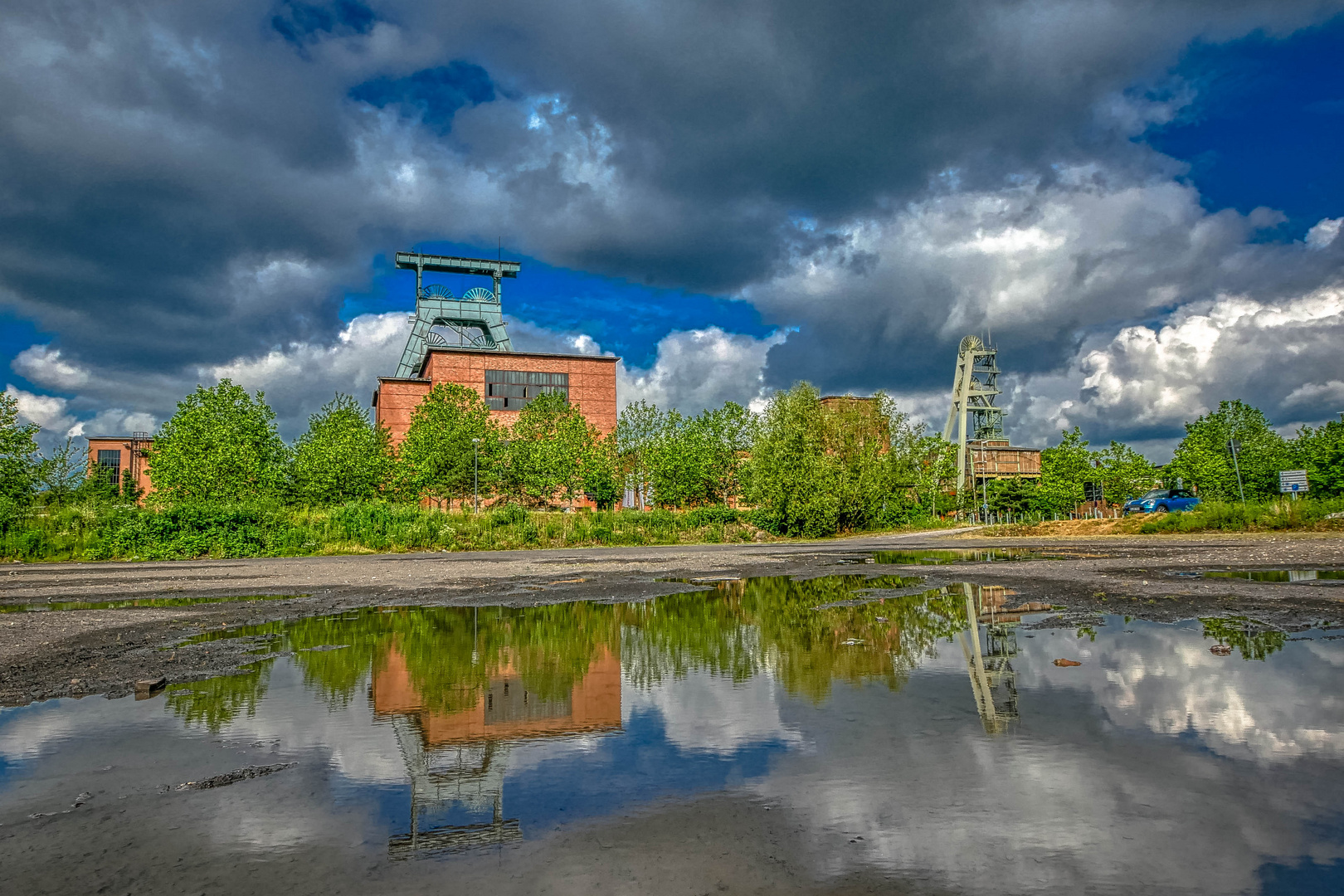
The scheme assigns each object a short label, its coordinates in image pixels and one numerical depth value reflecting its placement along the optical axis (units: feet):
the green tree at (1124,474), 212.43
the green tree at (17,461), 109.50
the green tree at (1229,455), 176.04
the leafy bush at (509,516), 115.44
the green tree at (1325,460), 146.92
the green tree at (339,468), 157.99
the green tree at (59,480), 118.36
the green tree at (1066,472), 217.15
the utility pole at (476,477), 164.54
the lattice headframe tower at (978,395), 327.06
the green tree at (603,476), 179.52
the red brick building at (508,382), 253.44
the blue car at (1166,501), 155.06
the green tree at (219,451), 155.74
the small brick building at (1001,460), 333.21
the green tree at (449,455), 176.86
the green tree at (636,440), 186.39
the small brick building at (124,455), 375.04
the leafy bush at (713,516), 136.15
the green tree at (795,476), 138.82
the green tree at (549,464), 172.14
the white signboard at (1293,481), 120.72
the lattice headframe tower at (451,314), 291.79
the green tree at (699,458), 171.12
